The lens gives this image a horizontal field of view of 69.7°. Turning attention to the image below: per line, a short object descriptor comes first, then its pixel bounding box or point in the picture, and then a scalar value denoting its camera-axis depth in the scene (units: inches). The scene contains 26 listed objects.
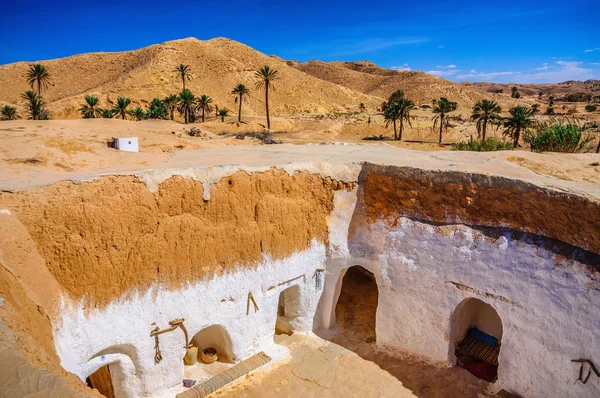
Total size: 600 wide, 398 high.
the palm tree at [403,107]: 1619.1
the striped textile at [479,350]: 501.7
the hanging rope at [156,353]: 419.8
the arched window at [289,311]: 546.6
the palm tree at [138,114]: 1497.2
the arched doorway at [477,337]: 486.9
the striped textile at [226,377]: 446.0
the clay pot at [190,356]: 483.5
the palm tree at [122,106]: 1376.7
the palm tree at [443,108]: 1524.4
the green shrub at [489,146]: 845.2
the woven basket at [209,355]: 491.5
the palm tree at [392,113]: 1646.2
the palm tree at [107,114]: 1317.7
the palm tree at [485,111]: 1310.3
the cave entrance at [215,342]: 490.9
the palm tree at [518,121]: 1267.2
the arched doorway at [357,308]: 560.1
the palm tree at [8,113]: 1405.0
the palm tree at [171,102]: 1776.1
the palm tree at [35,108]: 1275.8
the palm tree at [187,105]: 1679.4
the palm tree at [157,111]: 1625.2
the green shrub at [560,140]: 717.9
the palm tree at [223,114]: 1822.1
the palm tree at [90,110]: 1417.3
